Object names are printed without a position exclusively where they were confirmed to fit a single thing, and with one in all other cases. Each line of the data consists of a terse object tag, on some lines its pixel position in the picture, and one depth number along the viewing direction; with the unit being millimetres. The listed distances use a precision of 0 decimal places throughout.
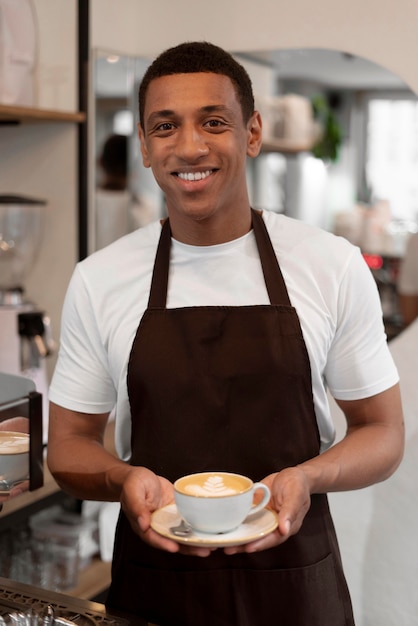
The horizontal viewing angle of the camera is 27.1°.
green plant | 2402
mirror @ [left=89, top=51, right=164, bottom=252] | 2482
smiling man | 1361
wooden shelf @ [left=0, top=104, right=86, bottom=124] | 2158
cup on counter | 1329
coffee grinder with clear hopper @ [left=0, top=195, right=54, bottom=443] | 2141
